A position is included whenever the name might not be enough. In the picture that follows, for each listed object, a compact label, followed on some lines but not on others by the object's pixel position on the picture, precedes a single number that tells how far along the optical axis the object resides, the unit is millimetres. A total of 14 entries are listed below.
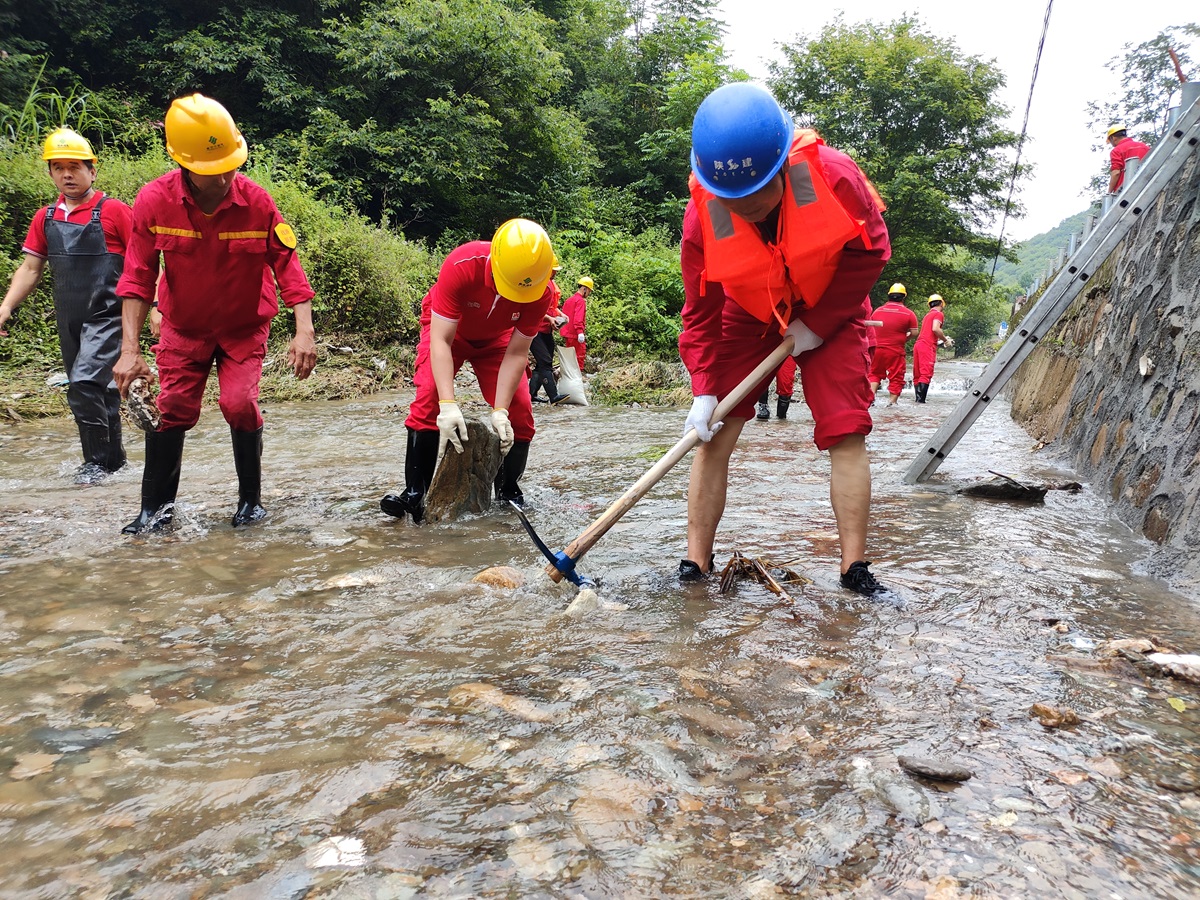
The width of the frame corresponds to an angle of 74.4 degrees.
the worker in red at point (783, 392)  9114
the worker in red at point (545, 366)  10570
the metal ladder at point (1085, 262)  4180
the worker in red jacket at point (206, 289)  3395
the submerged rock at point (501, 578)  2848
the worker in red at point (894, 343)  12430
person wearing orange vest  2463
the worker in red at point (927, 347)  13133
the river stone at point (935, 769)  1553
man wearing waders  4844
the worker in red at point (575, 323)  12133
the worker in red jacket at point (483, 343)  3682
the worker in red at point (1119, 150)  9152
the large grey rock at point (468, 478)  4035
